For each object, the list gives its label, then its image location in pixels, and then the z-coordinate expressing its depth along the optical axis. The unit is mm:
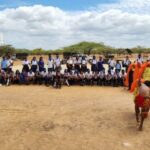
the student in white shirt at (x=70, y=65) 8956
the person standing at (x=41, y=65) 8927
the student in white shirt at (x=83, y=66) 8895
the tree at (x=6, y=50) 21784
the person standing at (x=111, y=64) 8839
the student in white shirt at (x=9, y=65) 9024
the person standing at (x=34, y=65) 9045
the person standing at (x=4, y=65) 9025
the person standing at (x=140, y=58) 7812
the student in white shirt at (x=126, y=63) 8792
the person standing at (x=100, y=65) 8817
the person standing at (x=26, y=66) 9004
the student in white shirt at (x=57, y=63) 8745
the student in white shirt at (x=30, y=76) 8841
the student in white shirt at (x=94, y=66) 8908
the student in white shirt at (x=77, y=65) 8937
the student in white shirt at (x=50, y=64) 8886
